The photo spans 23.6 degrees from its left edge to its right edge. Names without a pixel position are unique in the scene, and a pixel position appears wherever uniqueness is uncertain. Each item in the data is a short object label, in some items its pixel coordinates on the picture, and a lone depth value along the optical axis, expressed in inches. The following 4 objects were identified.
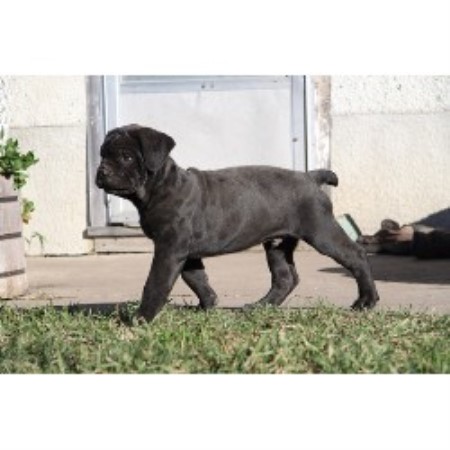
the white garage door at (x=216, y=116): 404.5
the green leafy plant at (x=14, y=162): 291.6
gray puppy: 223.3
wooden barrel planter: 287.4
